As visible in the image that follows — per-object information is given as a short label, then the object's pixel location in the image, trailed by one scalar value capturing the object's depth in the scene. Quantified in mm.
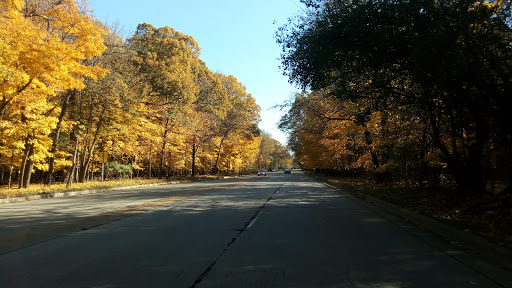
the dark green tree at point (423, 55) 8109
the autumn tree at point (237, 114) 56500
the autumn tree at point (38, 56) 16031
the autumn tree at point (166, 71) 34750
